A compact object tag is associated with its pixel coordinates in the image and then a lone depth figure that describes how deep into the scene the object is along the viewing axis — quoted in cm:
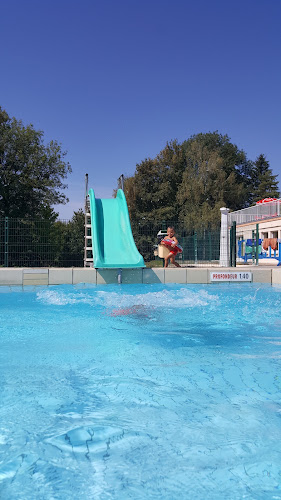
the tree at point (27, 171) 1780
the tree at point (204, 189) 3114
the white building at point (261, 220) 1951
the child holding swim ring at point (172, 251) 1098
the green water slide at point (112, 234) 931
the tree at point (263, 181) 4375
